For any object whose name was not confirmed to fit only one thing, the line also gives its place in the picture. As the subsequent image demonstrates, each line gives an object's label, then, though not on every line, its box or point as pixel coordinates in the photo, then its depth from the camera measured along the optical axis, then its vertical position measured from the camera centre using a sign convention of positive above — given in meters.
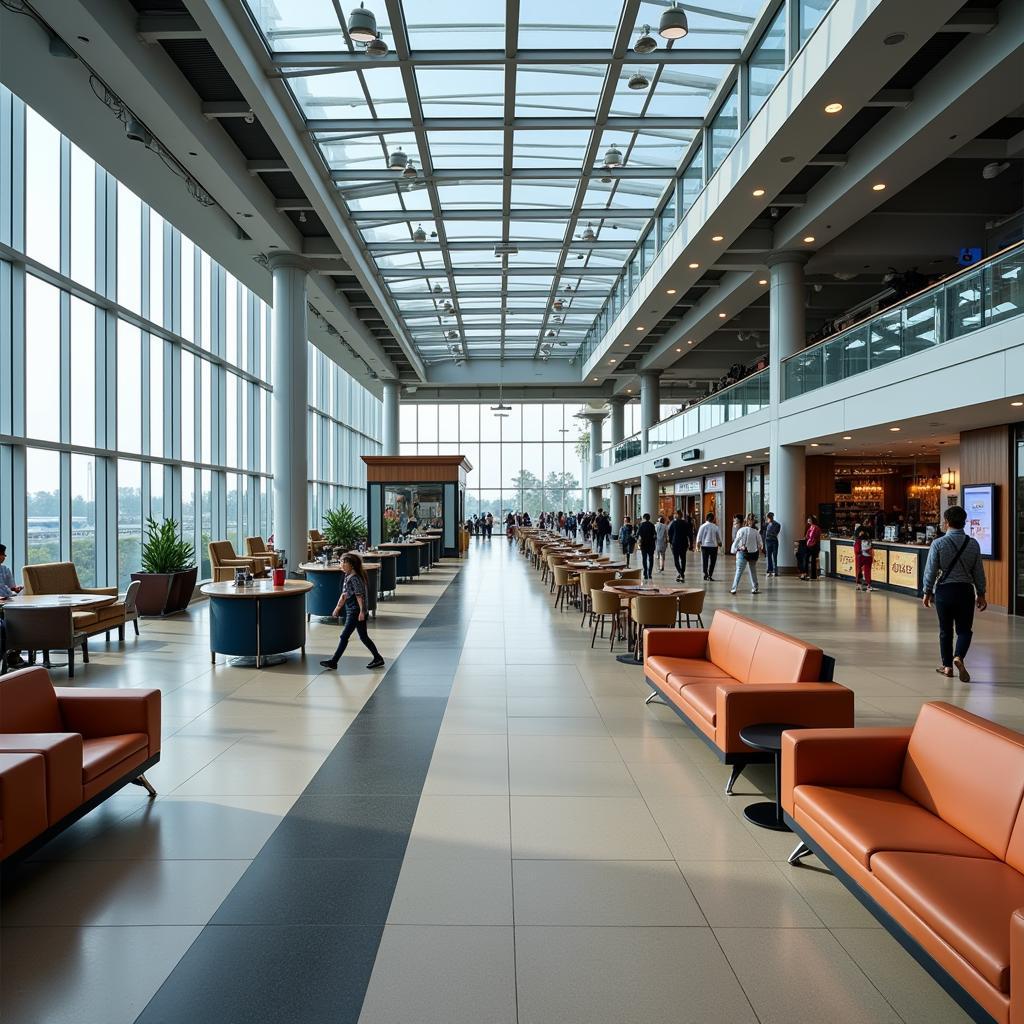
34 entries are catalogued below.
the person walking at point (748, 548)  13.52 -0.67
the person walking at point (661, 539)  18.90 -0.72
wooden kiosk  22.28 +0.69
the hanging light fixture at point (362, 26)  8.32 +5.56
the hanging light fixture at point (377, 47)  8.74 +5.63
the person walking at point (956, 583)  6.77 -0.67
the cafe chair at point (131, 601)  8.88 -1.07
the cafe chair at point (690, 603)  7.80 -0.97
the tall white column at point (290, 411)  14.36 +2.01
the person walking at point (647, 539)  15.84 -0.59
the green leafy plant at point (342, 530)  15.68 -0.39
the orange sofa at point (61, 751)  2.86 -1.10
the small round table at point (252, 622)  7.38 -1.11
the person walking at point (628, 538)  20.20 -0.72
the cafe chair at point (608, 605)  8.47 -1.08
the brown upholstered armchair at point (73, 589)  7.90 -0.89
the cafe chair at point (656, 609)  7.38 -0.98
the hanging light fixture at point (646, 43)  9.31 +6.00
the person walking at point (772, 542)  16.02 -0.65
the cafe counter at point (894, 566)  13.28 -1.05
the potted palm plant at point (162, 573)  10.70 -0.89
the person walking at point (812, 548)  15.95 -0.79
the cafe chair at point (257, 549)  15.85 -0.81
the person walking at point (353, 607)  7.25 -0.94
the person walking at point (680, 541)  15.79 -0.62
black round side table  3.64 -1.22
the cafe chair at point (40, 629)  7.05 -1.12
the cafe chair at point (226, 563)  13.68 -0.97
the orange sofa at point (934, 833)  2.04 -1.18
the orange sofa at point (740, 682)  4.08 -1.08
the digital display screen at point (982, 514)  11.90 -0.04
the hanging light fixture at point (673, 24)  8.71 +5.89
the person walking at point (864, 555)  14.50 -0.85
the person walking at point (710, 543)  15.89 -0.67
